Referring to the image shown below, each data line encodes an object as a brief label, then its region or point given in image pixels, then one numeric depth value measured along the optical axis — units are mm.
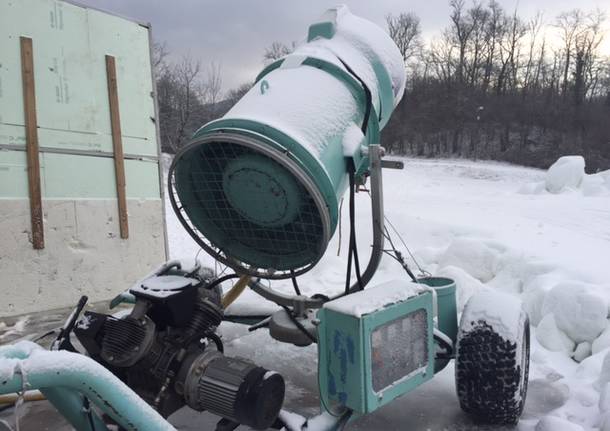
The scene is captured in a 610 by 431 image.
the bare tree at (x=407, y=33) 44688
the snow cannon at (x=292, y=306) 1979
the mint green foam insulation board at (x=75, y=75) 4902
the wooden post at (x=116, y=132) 5684
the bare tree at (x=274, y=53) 41406
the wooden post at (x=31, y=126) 4961
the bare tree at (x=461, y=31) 43656
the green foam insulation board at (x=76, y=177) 4938
